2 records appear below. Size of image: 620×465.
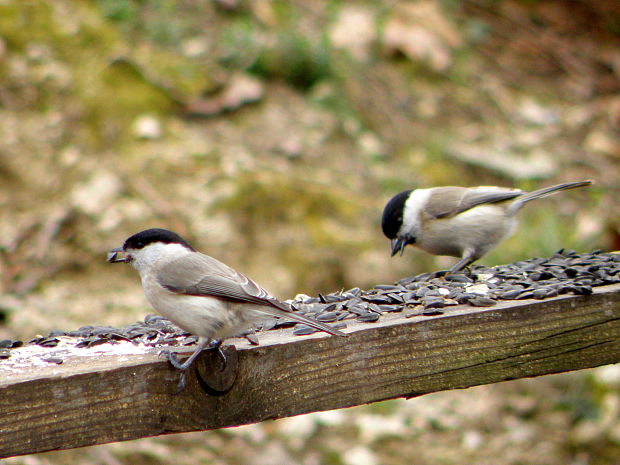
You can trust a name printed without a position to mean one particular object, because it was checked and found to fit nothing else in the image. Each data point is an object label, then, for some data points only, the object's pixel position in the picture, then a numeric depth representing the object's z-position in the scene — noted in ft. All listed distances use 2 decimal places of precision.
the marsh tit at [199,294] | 16.29
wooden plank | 13.62
